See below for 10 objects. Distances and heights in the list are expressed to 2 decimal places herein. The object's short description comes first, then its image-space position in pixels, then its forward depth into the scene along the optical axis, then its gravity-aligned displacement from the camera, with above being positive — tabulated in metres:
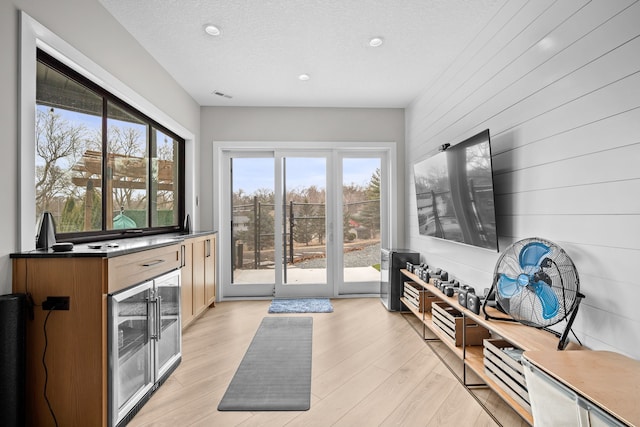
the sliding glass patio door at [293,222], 4.27 -0.04
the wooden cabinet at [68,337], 1.56 -0.60
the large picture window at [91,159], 1.95 +0.49
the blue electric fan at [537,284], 1.47 -0.36
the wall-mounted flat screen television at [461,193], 2.11 +0.19
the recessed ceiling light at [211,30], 2.40 +1.52
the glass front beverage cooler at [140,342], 1.65 -0.77
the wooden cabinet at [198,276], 3.00 -0.61
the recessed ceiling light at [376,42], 2.57 +1.50
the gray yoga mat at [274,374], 1.93 -1.15
